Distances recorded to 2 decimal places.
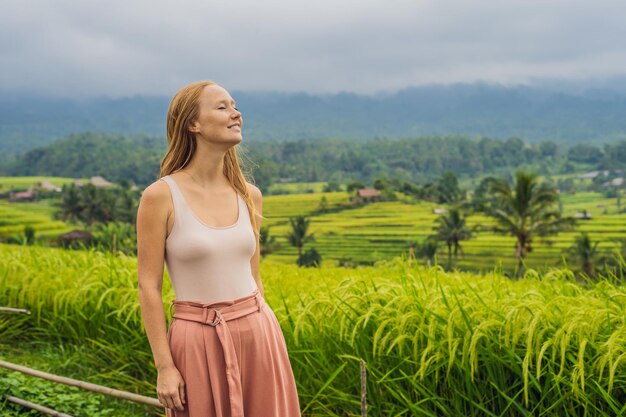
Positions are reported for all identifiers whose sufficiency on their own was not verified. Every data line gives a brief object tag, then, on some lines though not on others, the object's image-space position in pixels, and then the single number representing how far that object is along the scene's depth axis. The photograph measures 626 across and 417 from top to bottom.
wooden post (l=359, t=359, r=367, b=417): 2.10
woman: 1.73
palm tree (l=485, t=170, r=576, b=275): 47.69
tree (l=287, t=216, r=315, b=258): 68.94
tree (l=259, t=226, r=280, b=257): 67.19
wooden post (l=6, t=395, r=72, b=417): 3.38
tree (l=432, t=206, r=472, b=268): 60.88
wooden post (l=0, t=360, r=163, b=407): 2.84
